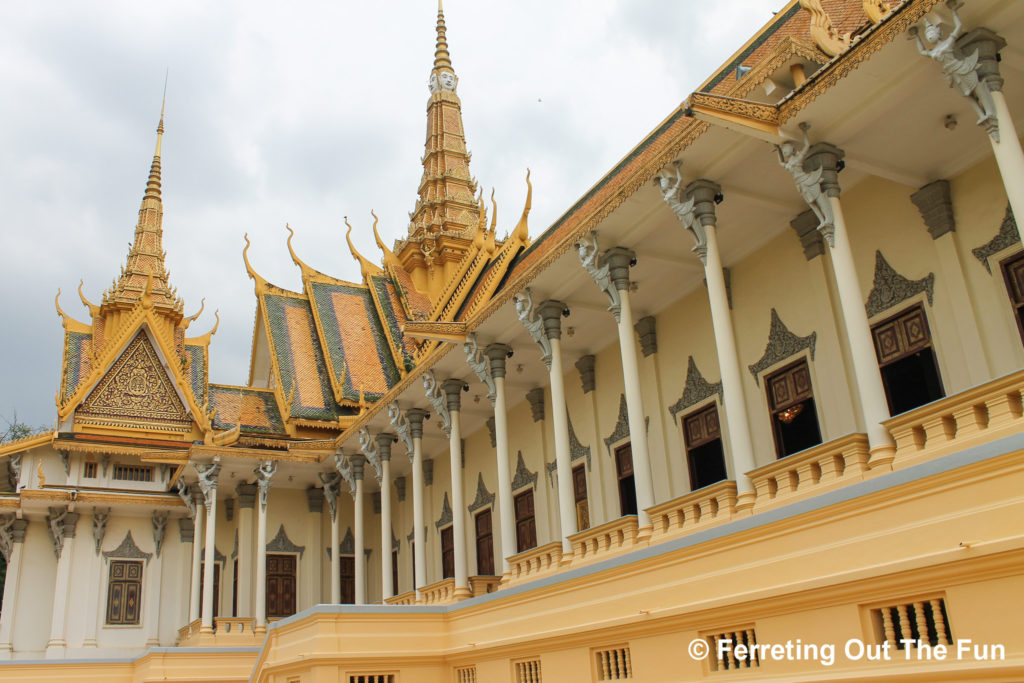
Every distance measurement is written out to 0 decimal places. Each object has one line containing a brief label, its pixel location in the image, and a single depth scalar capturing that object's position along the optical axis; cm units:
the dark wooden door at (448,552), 1698
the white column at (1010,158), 596
